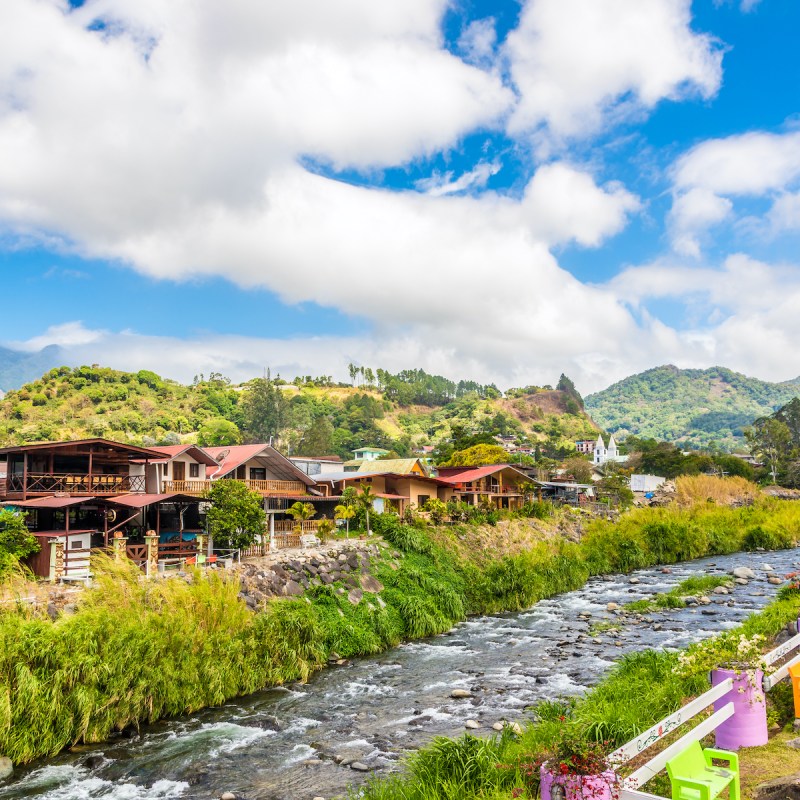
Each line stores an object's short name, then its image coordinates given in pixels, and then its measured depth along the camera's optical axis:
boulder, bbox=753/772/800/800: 7.11
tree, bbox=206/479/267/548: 27.50
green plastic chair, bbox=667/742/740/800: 6.81
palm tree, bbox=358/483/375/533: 36.97
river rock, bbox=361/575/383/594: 26.47
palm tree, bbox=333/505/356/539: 36.06
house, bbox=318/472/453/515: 46.75
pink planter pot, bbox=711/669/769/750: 8.77
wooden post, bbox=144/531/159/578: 23.44
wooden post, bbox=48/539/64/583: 22.66
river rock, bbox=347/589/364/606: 24.81
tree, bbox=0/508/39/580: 22.50
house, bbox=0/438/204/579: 24.22
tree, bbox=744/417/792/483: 112.90
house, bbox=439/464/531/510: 55.96
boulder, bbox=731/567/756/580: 35.89
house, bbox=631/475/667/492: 92.88
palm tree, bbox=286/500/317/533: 35.47
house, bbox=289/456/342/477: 57.00
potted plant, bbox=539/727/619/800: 6.59
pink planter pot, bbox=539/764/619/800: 6.57
